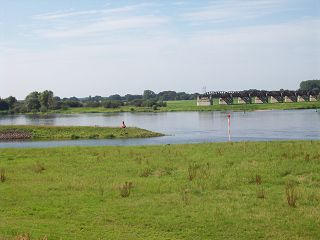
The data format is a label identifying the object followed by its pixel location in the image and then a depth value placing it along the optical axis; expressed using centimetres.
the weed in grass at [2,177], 2016
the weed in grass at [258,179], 1791
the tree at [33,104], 19288
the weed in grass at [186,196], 1530
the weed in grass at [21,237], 1037
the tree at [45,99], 19188
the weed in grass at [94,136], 6875
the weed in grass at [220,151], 2478
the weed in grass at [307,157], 2112
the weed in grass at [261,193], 1568
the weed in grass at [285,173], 1909
